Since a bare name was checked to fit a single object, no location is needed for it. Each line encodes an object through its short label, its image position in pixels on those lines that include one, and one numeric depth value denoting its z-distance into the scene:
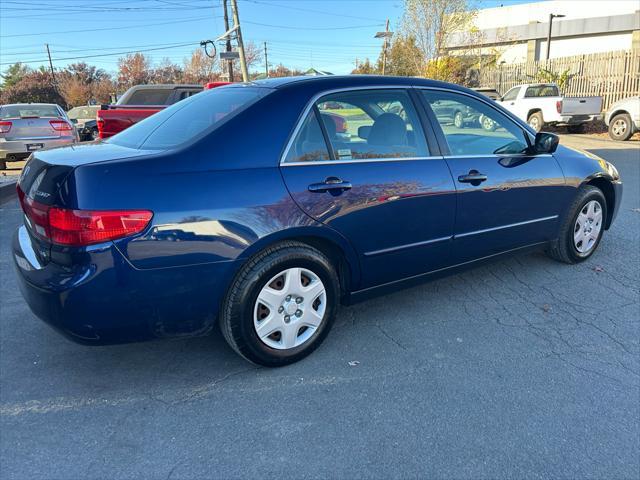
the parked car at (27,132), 9.72
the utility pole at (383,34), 23.10
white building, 29.25
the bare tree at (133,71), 52.66
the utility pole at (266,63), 60.25
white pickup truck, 15.63
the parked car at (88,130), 15.94
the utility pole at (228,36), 24.66
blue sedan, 2.29
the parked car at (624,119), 13.93
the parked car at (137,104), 9.30
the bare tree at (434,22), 22.78
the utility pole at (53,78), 53.39
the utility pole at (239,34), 21.62
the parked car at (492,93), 17.12
